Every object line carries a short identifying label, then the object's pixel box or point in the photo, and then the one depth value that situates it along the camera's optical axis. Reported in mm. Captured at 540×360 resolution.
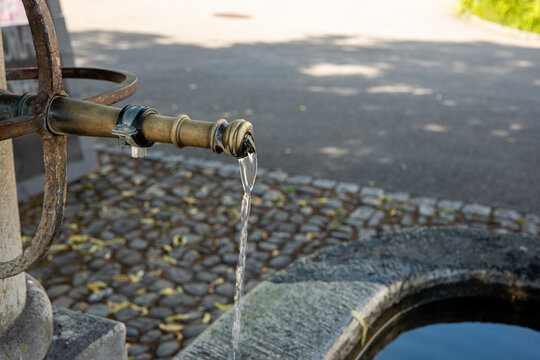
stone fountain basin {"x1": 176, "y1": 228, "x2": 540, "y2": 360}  2102
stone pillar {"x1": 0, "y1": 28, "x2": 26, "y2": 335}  1624
